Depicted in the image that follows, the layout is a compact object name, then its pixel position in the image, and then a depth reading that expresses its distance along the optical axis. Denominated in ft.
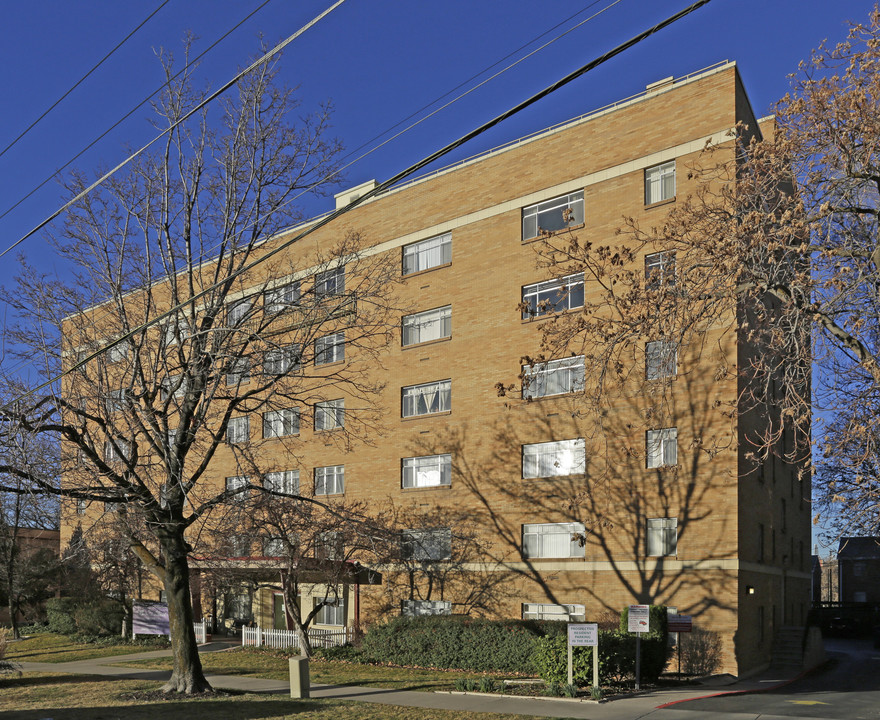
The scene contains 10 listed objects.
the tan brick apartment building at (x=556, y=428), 87.92
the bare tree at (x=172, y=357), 61.67
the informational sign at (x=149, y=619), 123.65
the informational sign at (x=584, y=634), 62.85
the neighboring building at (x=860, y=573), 245.04
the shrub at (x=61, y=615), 141.49
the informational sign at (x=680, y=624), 81.56
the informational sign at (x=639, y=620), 68.90
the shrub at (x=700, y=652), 84.17
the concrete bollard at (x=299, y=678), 61.82
